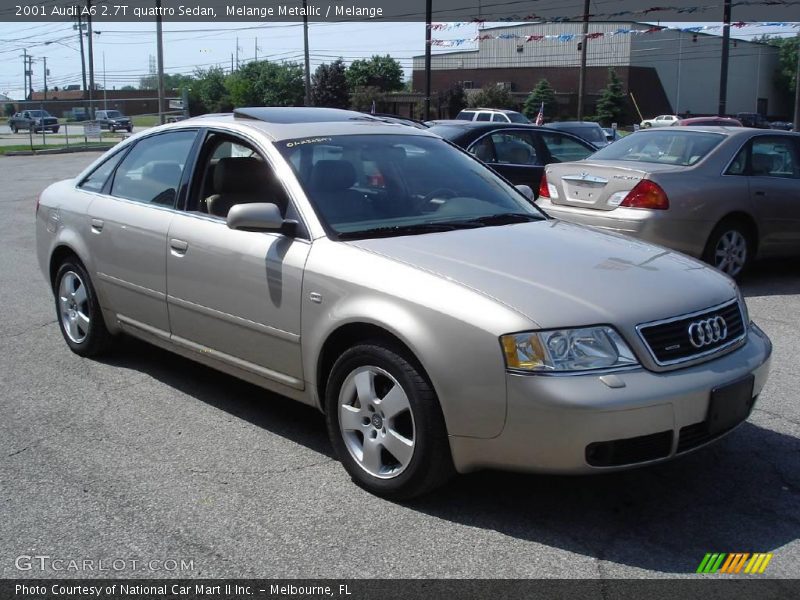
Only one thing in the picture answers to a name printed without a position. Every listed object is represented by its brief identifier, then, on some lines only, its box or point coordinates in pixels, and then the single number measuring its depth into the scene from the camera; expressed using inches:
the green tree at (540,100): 2709.2
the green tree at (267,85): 2417.6
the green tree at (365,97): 2254.6
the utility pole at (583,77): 1478.3
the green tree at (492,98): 2596.0
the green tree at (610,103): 2760.8
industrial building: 2994.6
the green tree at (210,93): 2414.7
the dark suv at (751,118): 2303.6
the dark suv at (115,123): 2084.0
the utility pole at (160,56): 1523.1
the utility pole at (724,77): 1272.1
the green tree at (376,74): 2856.8
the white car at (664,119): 2113.1
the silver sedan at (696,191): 320.2
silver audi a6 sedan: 134.4
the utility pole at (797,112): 1121.4
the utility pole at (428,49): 1320.1
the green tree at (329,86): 2334.8
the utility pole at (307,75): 1728.6
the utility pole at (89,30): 1954.5
